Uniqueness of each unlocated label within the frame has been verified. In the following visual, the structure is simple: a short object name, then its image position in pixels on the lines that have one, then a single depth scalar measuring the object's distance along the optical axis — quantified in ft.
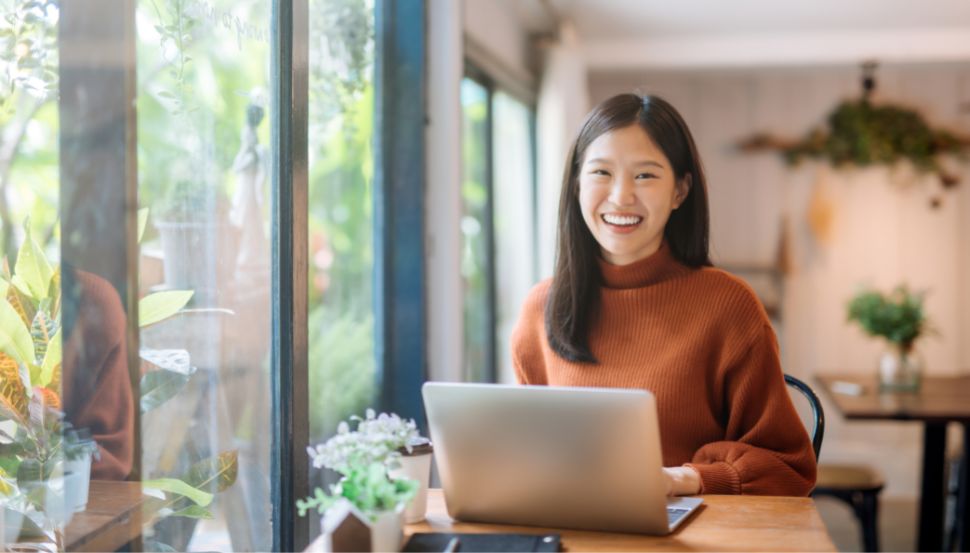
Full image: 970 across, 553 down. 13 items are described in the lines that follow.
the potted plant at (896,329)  13.93
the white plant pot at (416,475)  4.82
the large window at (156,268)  4.55
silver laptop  4.26
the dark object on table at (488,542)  4.33
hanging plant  19.54
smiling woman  5.47
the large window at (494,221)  14.69
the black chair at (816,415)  6.20
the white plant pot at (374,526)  4.15
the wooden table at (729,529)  4.39
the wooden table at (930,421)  12.27
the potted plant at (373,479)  4.20
